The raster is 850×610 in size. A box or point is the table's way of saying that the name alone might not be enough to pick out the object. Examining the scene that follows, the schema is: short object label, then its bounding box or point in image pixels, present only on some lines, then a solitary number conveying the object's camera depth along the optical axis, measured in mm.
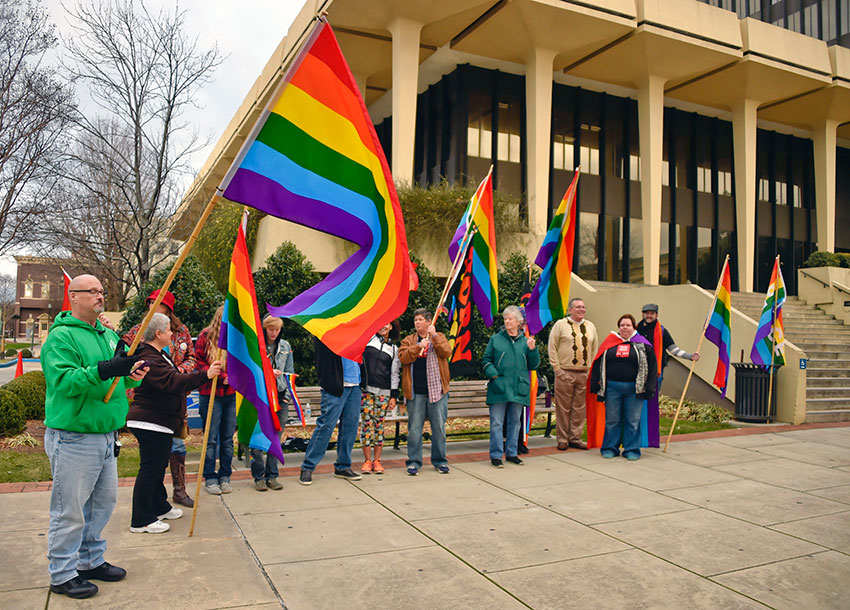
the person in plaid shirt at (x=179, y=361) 5918
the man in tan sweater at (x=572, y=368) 8914
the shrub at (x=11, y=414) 9359
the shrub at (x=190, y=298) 11273
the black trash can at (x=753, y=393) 11430
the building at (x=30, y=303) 80375
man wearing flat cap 9333
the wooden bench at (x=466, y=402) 8859
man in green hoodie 3752
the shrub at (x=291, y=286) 12766
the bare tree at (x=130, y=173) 16156
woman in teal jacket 7917
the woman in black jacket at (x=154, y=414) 5004
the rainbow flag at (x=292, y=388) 7000
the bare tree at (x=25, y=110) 13562
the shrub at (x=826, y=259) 20219
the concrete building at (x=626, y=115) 19016
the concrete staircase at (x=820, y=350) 12391
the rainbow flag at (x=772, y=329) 11359
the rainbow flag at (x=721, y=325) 9828
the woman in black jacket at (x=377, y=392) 7492
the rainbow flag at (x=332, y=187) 4414
